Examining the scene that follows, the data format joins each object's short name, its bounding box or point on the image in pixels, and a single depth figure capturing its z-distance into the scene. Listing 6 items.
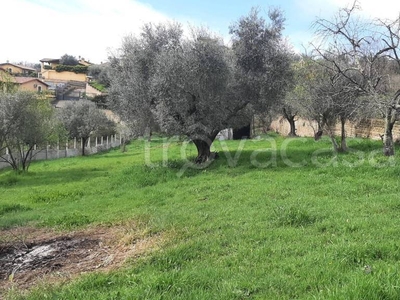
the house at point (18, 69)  95.03
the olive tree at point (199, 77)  15.87
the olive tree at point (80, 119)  35.28
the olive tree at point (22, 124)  20.91
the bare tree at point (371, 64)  12.58
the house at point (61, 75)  97.74
